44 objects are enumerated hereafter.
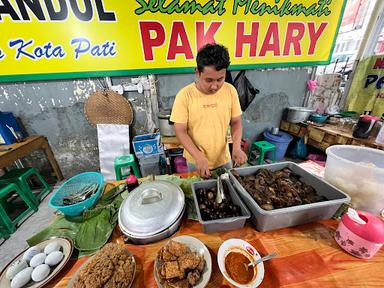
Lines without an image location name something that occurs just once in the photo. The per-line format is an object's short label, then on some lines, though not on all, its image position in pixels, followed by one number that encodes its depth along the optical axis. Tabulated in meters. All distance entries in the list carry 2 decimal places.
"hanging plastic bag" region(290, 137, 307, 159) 3.76
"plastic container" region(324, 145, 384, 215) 0.93
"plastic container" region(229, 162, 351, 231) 0.87
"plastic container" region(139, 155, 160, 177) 3.02
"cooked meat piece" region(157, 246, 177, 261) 0.77
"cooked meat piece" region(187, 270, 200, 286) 0.69
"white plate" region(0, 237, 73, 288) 0.73
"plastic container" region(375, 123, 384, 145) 2.30
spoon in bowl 0.76
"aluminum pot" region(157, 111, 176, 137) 2.99
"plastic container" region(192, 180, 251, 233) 0.87
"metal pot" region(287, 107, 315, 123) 3.42
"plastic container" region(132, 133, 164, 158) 2.96
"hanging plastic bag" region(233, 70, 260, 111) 3.27
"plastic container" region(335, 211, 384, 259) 0.73
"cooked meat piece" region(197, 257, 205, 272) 0.74
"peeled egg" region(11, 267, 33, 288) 0.72
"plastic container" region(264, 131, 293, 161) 3.58
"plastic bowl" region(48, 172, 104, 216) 1.07
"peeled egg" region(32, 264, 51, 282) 0.75
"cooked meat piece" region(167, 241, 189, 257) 0.78
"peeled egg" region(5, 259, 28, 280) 0.76
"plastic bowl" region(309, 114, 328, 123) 3.25
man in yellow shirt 1.32
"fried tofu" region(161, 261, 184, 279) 0.70
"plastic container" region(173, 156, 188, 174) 3.10
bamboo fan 2.98
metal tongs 1.00
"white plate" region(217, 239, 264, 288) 0.70
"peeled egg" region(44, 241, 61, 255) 0.86
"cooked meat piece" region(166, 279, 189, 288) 0.68
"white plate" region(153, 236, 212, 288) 0.70
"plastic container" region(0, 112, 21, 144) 2.61
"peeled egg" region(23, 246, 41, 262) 0.82
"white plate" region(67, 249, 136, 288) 0.71
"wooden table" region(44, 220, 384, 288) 0.73
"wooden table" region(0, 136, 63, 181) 2.38
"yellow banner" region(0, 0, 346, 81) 2.39
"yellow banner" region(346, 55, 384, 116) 2.97
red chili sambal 0.73
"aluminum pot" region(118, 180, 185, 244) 0.85
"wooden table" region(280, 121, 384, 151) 2.49
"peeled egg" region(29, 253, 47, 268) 0.80
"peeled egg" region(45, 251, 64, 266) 0.80
